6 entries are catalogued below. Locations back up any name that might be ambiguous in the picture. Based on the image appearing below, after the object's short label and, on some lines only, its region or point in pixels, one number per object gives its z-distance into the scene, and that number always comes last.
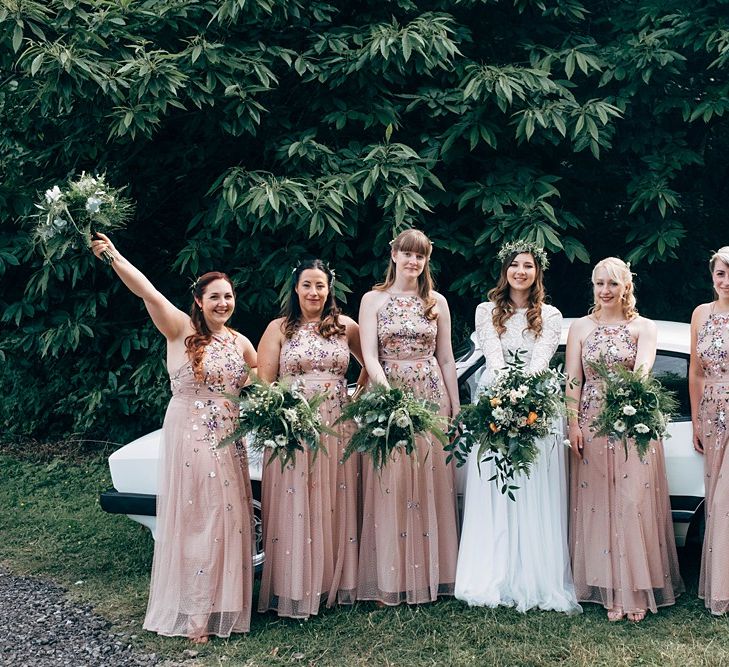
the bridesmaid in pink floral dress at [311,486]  5.13
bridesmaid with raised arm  4.89
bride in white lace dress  5.11
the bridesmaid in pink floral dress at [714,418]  4.95
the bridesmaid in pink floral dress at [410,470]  5.25
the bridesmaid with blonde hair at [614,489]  5.02
